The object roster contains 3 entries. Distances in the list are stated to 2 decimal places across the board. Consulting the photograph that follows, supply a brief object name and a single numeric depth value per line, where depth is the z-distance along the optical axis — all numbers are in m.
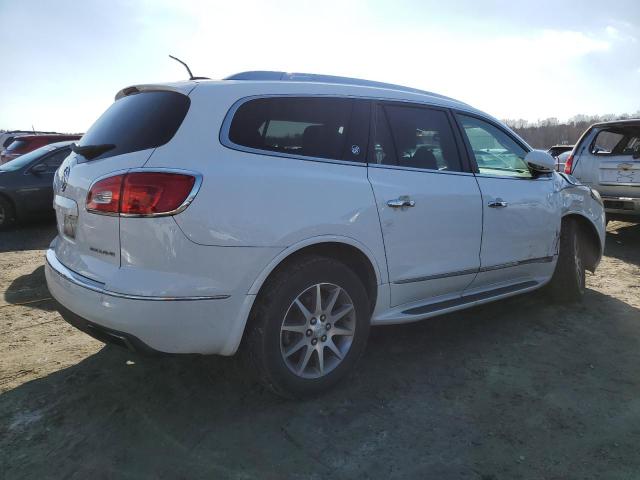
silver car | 7.09
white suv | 2.38
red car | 11.24
